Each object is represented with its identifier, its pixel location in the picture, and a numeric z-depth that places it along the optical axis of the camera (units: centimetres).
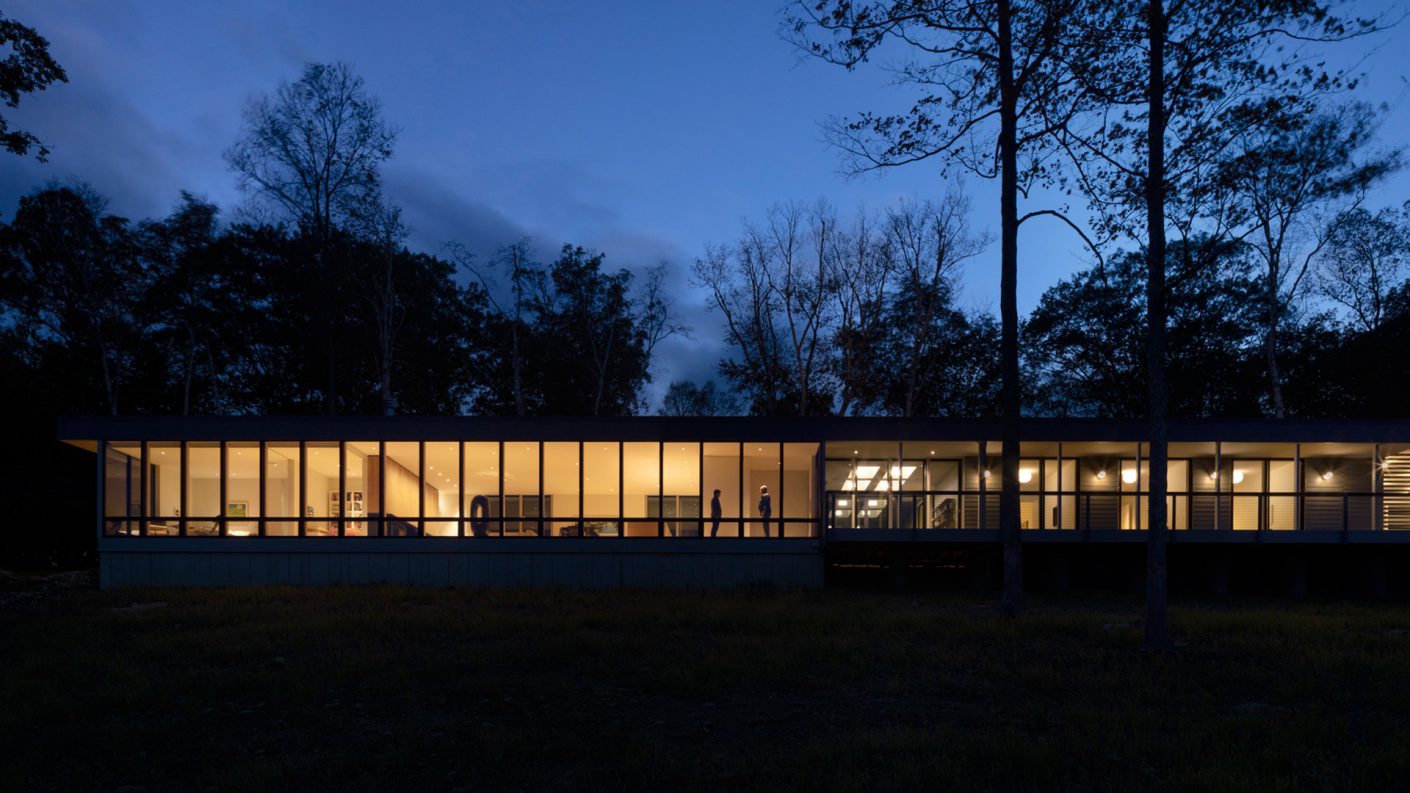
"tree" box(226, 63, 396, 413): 3158
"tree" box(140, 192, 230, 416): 3469
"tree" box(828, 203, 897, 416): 3366
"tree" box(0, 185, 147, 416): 3288
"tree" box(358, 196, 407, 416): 3253
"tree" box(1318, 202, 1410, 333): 3228
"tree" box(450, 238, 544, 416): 3634
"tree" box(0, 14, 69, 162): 1794
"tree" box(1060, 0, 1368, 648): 1221
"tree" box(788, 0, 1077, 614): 1506
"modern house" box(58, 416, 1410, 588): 1941
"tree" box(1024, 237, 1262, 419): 3691
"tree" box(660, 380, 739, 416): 5103
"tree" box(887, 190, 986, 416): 3312
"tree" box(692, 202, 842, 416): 3425
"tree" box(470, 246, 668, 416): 3950
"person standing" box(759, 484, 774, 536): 2056
